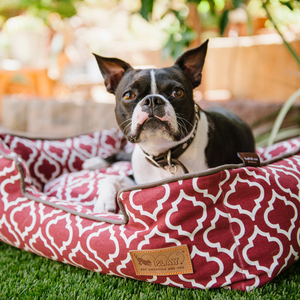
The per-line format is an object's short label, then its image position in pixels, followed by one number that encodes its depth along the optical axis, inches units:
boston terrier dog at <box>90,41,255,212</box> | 27.0
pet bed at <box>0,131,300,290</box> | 23.9
